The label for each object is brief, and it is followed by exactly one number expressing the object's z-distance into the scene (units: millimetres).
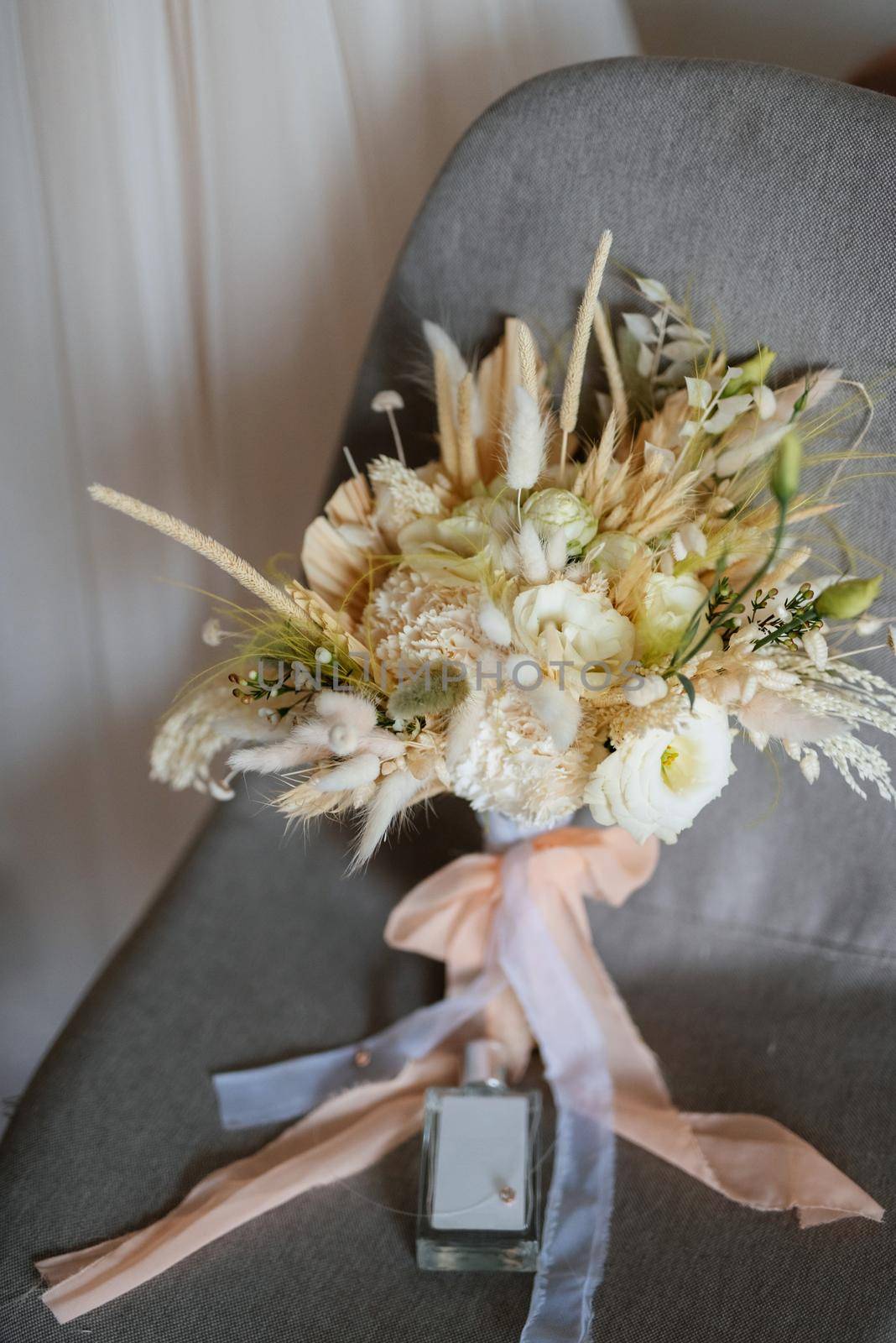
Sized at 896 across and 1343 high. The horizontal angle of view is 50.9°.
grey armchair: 732
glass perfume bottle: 744
